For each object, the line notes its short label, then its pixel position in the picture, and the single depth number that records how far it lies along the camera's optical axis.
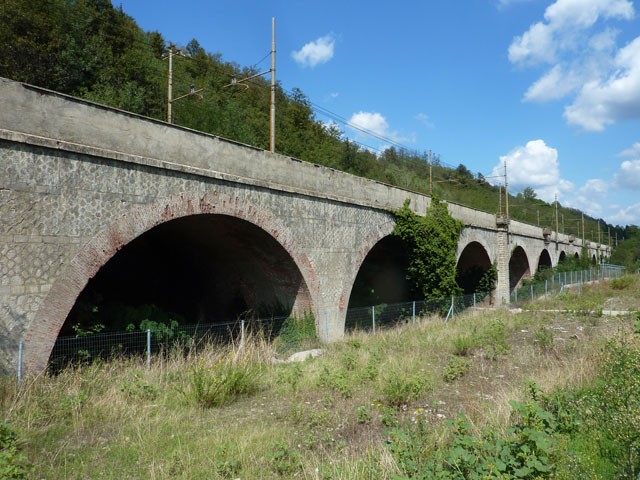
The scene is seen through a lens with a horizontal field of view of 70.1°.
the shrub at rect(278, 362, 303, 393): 6.79
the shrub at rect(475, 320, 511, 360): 8.75
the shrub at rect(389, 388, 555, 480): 3.06
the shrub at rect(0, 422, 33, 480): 3.40
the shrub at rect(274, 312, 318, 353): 10.45
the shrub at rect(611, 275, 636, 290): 23.16
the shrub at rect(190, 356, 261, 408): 5.98
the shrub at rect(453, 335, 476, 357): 9.01
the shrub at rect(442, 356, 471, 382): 7.09
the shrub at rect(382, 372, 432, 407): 5.95
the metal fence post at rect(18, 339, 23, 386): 5.76
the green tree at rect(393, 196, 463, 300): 14.30
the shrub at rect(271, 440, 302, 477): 3.96
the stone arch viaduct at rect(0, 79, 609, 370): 5.98
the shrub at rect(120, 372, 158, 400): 6.03
